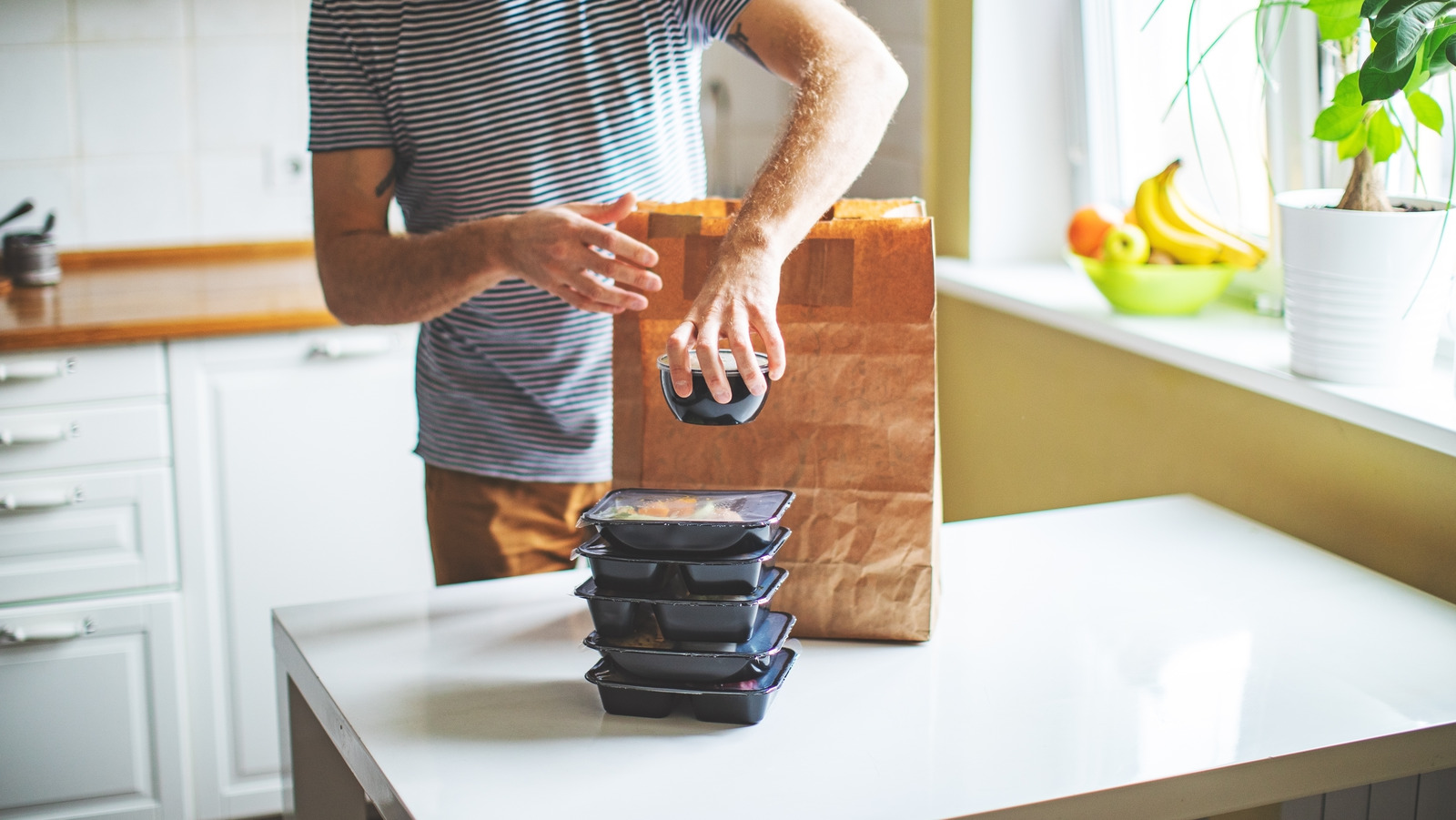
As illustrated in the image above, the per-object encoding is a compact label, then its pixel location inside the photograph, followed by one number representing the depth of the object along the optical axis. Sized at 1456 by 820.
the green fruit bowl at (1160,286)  1.68
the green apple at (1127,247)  1.71
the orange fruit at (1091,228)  1.82
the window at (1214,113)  1.67
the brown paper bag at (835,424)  1.00
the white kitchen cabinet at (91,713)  2.10
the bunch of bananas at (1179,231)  1.72
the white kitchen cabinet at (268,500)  2.19
